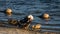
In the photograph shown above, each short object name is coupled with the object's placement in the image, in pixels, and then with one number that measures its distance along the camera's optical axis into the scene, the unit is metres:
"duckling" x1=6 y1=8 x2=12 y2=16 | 17.58
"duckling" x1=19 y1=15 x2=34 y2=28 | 12.08
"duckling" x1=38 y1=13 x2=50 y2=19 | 16.25
